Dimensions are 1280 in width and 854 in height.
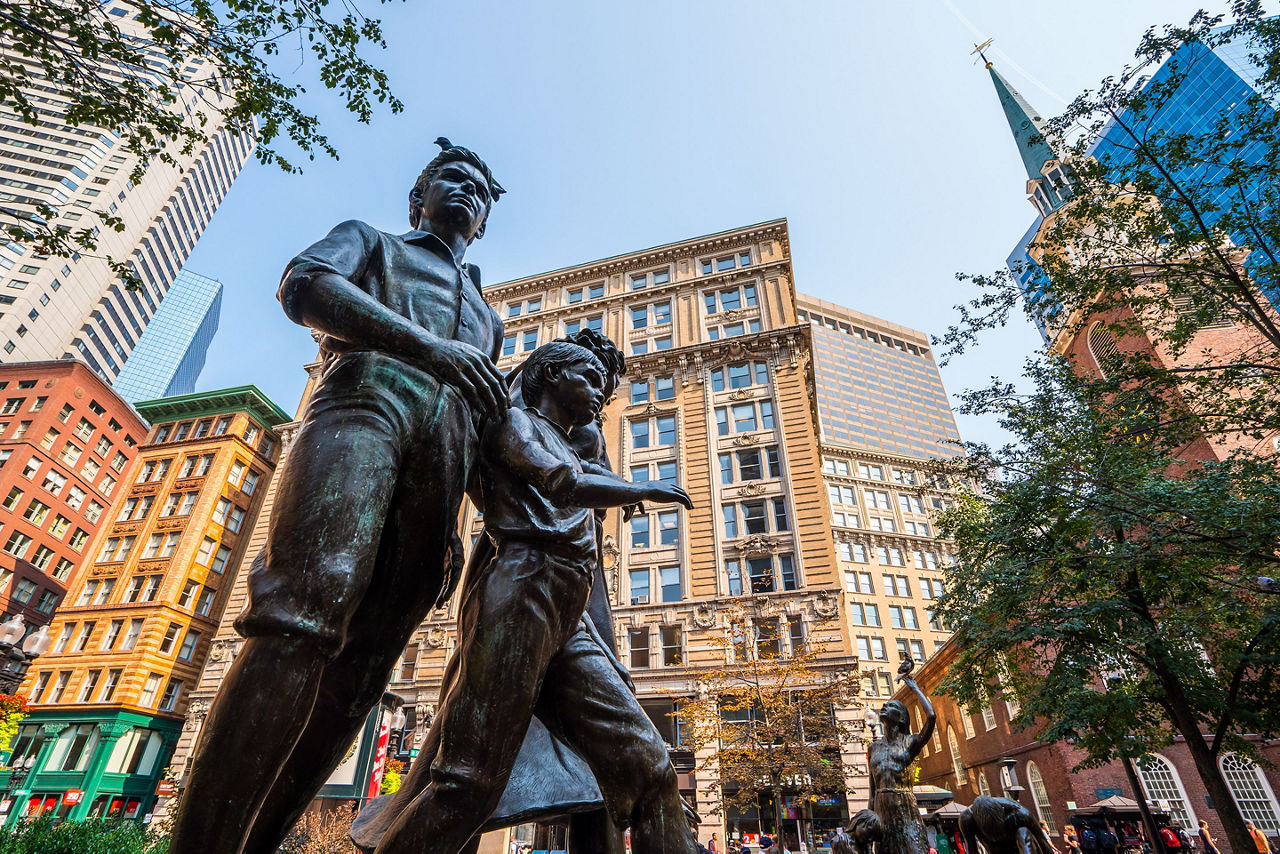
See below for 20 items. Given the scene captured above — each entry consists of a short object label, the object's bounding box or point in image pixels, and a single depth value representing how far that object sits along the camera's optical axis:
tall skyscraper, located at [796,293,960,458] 94.25
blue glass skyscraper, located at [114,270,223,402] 145.25
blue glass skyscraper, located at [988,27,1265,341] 44.28
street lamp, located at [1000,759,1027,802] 21.47
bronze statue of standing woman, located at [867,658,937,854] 8.34
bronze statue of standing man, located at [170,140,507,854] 1.64
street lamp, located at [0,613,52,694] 11.81
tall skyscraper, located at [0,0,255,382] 57.19
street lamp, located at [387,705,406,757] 20.03
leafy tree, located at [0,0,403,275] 6.41
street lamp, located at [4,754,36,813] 34.54
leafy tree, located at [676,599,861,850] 22.75
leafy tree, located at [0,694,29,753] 18.38
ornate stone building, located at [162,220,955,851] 30.89
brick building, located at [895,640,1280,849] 22.97
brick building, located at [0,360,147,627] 44.38
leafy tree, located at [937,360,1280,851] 13.45
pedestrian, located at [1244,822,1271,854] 17.83
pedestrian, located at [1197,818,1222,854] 18.33
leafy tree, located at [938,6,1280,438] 11.62
